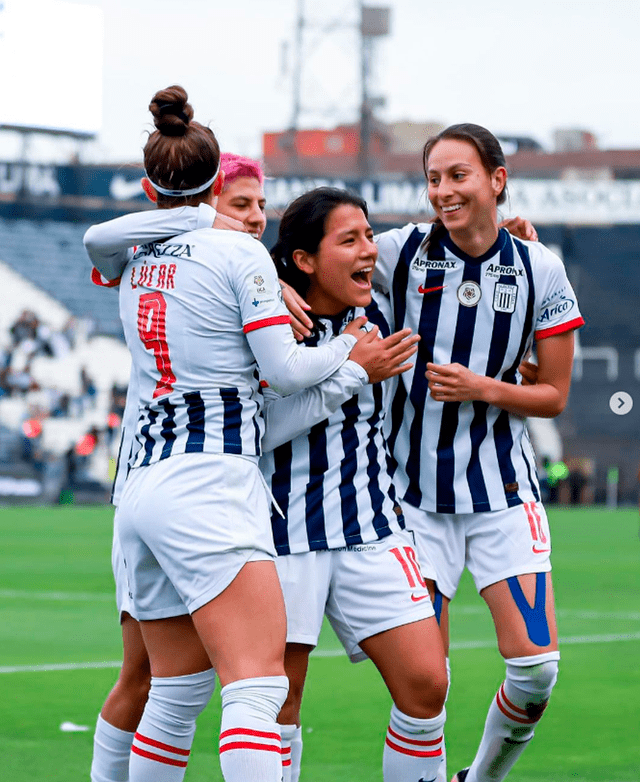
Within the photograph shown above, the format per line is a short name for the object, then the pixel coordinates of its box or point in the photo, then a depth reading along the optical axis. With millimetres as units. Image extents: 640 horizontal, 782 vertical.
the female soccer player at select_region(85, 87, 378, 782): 6312
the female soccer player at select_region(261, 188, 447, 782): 7324
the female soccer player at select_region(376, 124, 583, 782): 8320
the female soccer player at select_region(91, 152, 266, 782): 7738
